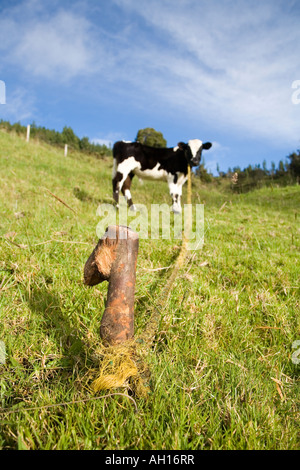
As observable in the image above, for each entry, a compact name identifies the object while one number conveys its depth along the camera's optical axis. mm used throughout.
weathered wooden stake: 1408
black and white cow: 7898
